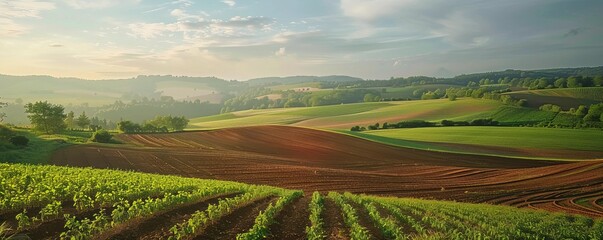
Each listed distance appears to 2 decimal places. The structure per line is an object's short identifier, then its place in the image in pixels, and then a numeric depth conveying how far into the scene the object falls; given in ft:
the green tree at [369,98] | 605.89
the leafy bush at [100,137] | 213.87
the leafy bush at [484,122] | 293.84
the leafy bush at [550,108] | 312.50
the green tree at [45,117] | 248.32
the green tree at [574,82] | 447.26
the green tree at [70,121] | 336.08
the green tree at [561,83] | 465.47
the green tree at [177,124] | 363.76
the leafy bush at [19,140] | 158.91
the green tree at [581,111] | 289.74
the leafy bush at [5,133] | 169.58
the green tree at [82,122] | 334.46
